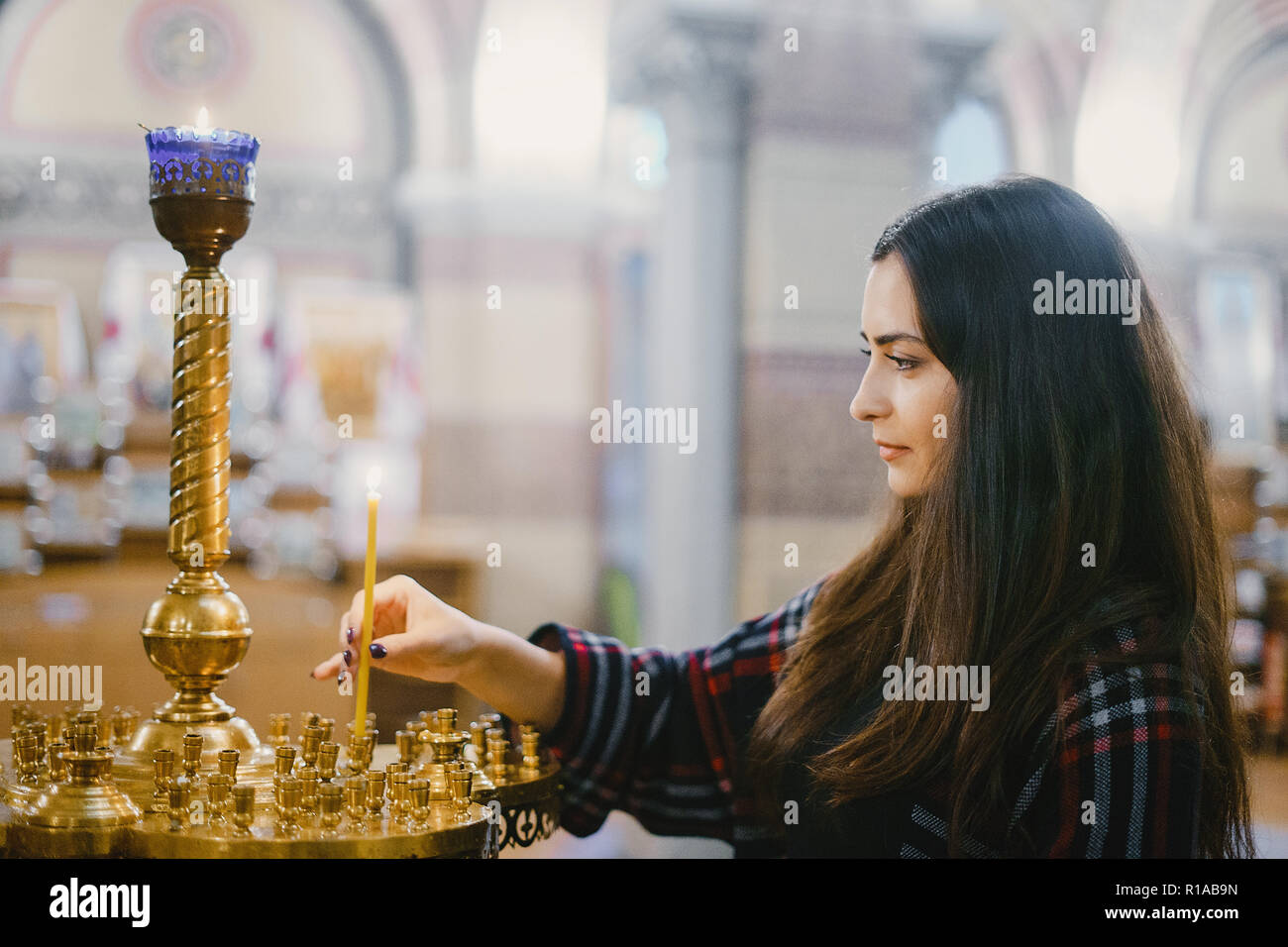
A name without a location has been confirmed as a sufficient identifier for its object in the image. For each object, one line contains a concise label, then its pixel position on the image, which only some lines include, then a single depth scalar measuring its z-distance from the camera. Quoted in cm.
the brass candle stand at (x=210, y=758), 129
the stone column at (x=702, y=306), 622
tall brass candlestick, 145
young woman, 146
